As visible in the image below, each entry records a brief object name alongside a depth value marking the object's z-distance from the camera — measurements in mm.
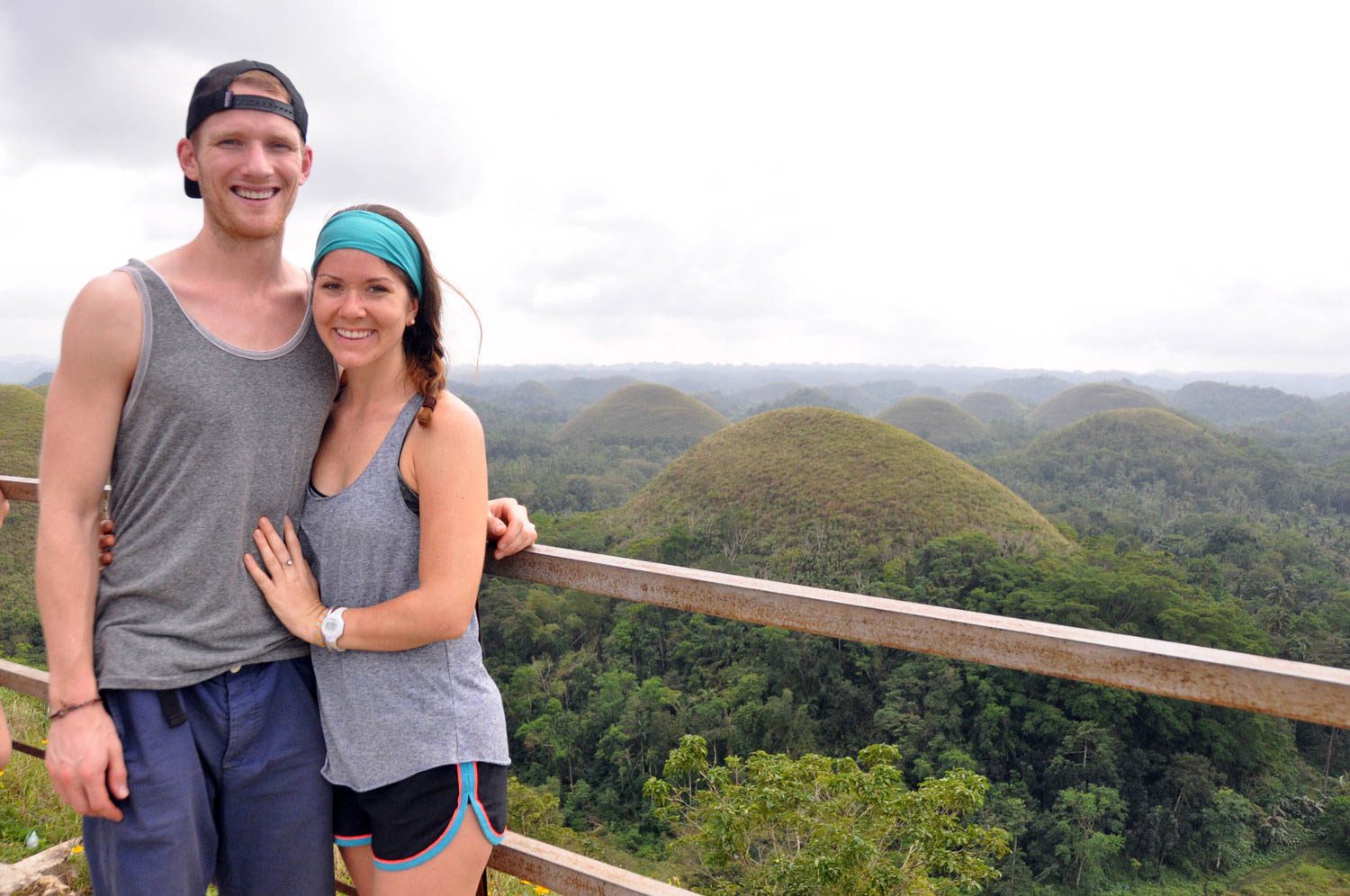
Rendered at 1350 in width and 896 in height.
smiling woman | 1208
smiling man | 1164
